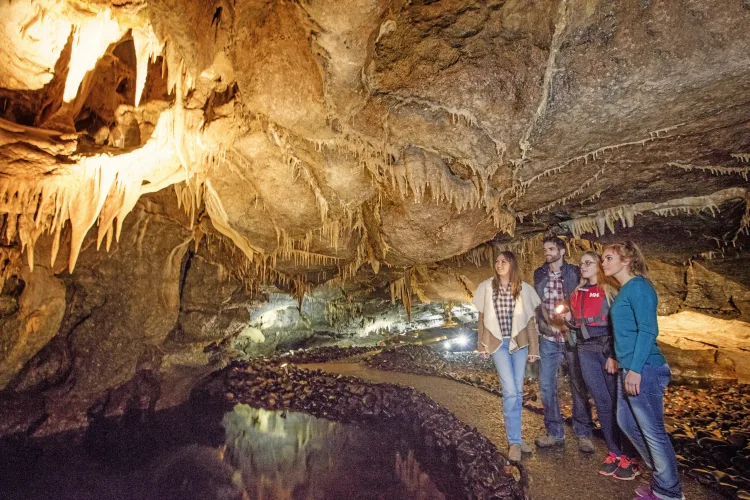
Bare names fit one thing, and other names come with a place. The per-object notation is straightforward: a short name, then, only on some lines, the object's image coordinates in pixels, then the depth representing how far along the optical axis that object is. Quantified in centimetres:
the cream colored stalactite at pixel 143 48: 383
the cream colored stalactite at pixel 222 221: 599
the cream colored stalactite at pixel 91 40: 380
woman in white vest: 376
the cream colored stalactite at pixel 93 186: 441
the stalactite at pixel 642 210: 491
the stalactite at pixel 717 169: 432
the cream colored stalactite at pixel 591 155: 386
